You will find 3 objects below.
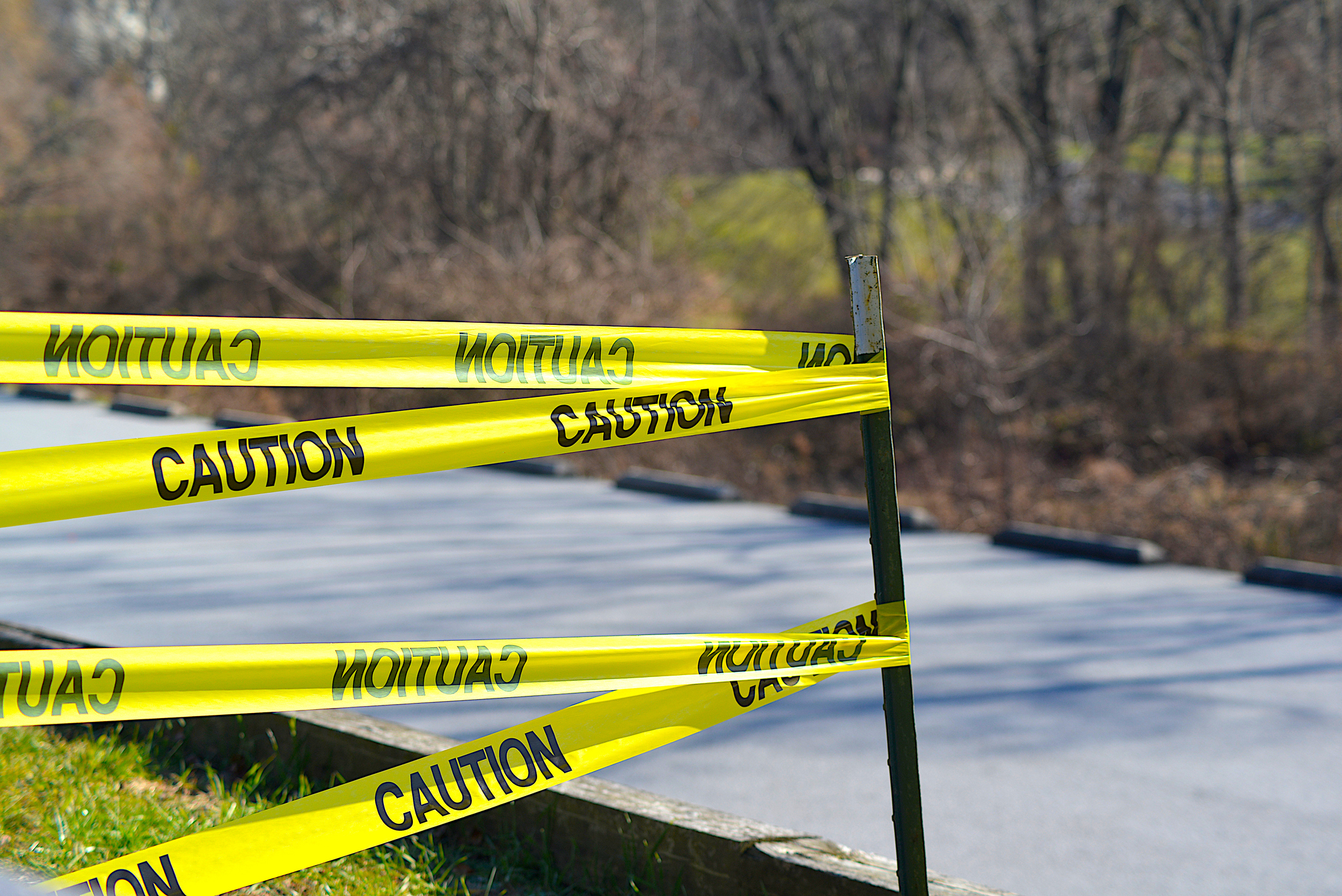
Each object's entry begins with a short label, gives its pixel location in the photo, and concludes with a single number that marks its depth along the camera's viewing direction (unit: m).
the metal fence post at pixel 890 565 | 2.52
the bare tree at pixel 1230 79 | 14.90
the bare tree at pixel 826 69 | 18.84
